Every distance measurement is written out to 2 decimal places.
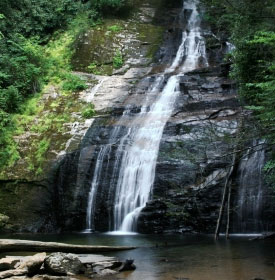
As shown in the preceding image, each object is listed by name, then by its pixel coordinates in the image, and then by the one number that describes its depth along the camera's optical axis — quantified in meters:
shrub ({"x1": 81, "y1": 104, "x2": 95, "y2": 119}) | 19.45
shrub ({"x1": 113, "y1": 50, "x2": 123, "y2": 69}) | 24.05
